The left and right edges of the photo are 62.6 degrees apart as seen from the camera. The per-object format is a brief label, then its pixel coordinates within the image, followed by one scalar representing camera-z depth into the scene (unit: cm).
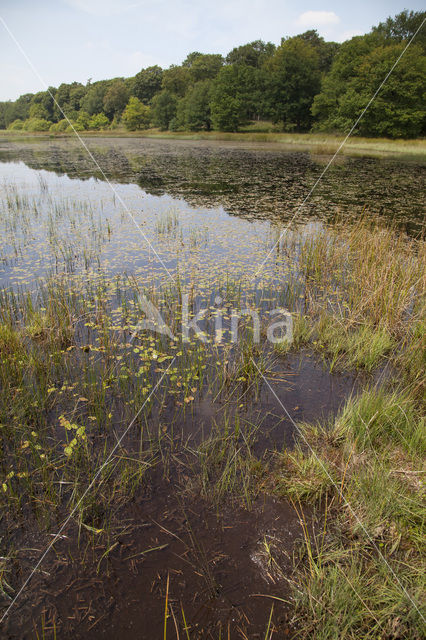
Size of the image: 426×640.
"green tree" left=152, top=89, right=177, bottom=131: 4984
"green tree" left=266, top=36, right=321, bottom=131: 4228
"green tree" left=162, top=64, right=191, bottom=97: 5791
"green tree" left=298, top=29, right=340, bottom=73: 5266
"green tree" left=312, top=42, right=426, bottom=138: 3098
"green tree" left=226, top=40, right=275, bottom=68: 5862
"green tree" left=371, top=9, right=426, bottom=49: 4269
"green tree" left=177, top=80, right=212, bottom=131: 4527
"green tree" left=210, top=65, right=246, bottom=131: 4156
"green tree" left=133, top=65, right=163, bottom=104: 6425
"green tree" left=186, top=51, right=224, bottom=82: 5744
